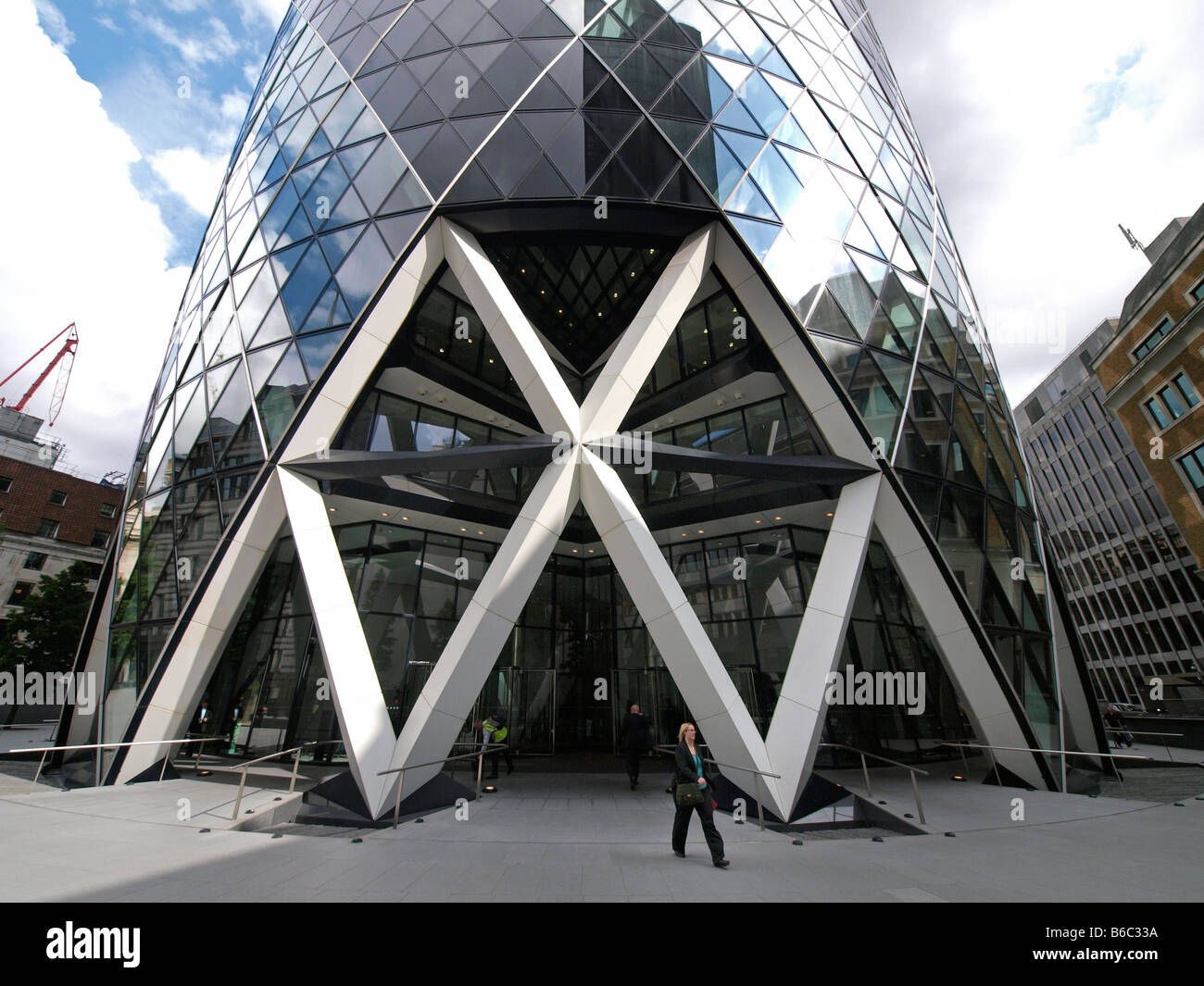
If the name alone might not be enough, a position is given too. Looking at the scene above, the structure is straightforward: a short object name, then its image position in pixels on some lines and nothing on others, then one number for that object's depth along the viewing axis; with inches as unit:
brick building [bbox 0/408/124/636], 1603.1
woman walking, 248.4
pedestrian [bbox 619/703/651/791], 457.4
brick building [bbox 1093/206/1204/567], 1061.8
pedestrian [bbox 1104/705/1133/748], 791.1
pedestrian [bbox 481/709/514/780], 503.8
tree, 963.3
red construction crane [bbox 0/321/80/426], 3951.8
